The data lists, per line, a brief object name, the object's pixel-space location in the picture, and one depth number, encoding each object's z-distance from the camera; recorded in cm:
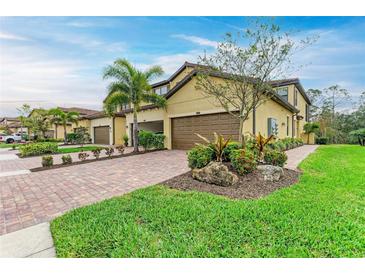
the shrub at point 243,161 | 568
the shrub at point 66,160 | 966
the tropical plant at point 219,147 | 623
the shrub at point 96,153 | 1084
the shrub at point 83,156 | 1026
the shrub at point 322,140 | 2298
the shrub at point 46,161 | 902
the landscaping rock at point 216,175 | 526
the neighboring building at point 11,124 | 4192
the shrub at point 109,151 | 1172
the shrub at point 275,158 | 660
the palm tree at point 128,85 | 1308
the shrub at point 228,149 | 640
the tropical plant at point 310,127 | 2184
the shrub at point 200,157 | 614
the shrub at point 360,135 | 1981
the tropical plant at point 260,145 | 677
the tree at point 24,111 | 2652
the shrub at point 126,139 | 1948
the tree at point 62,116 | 2342
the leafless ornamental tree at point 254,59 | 691
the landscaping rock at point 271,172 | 564
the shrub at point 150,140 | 1447
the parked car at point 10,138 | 3102
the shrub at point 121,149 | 1253
